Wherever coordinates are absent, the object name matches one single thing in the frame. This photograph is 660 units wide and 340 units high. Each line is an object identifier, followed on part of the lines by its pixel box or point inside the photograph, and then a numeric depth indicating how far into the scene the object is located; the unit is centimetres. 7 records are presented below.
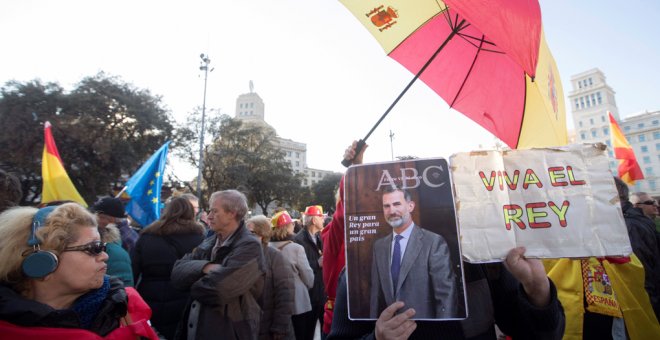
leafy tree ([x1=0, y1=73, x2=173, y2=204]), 2252
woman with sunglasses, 159
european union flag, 718
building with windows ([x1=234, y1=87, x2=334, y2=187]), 11125
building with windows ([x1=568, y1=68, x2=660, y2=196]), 7725
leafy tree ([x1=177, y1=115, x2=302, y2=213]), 3606
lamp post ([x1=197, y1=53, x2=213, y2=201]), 2323
